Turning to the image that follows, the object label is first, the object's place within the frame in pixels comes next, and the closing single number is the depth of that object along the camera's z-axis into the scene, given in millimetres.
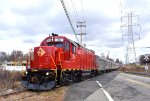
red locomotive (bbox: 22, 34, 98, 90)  8907
